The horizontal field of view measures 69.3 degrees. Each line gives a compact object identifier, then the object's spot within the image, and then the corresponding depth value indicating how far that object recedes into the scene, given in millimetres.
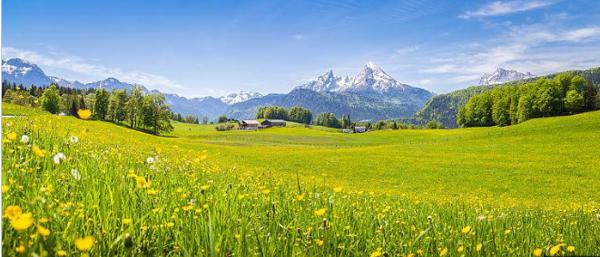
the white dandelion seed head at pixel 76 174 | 3349
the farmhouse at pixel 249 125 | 183500
